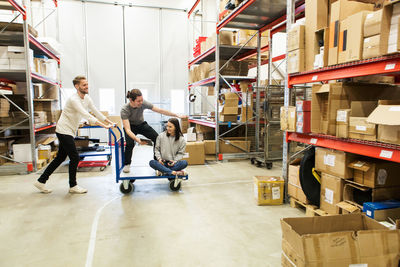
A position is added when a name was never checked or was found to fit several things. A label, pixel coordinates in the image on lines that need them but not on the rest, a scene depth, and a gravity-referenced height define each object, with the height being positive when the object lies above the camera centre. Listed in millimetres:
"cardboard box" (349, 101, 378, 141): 2385 -91
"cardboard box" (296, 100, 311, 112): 3119 +74
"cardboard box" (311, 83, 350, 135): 2758 +80
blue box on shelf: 2400 -893
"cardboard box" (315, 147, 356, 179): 2748 -540
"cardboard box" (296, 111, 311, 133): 3152 -106
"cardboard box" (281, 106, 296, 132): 3324 -86
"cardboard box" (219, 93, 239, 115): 6258 +189
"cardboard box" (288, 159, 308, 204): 3337 -932
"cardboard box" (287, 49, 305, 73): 3152 +626
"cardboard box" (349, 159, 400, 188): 2547 -589
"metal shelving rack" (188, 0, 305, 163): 5105 +1971
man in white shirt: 3941 -272
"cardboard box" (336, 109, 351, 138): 2619 -106
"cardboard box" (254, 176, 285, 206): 3596 -1071
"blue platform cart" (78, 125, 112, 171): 5758 -1105
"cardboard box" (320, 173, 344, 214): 2809 -874
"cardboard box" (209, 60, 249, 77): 6934 +1156
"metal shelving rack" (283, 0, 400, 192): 2180 +349
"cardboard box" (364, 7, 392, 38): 2129 +743
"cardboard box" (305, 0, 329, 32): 2893 +1079
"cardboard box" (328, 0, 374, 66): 2613 +969
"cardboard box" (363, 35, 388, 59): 2170 +550
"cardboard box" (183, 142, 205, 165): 6156 -952
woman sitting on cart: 4258 -574
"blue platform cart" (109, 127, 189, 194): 4005 -1075
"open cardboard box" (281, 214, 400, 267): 1675 -883
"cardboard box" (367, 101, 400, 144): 2021 -66
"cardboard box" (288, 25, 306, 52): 3115 +890
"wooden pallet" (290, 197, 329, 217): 3023 -1154
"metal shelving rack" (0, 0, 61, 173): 5120 +860
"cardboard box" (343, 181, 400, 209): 2598 -834
